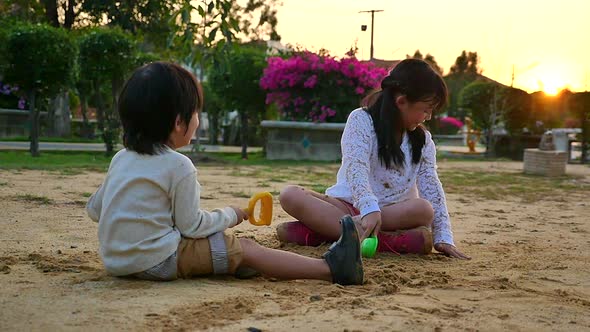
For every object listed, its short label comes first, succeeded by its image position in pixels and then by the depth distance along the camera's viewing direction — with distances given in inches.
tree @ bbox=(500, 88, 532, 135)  732.0
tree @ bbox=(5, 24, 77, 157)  506.3
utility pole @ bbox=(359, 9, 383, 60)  981.8
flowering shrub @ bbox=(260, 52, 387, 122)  542.9
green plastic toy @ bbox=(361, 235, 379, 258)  141.4
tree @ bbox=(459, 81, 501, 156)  745.0
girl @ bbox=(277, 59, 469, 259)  151.0
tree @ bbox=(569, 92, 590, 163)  626.2
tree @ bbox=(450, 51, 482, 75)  1785.3
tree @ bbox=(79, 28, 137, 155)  622.8
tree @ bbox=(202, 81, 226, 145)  1066.8
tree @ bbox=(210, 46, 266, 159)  598.5
